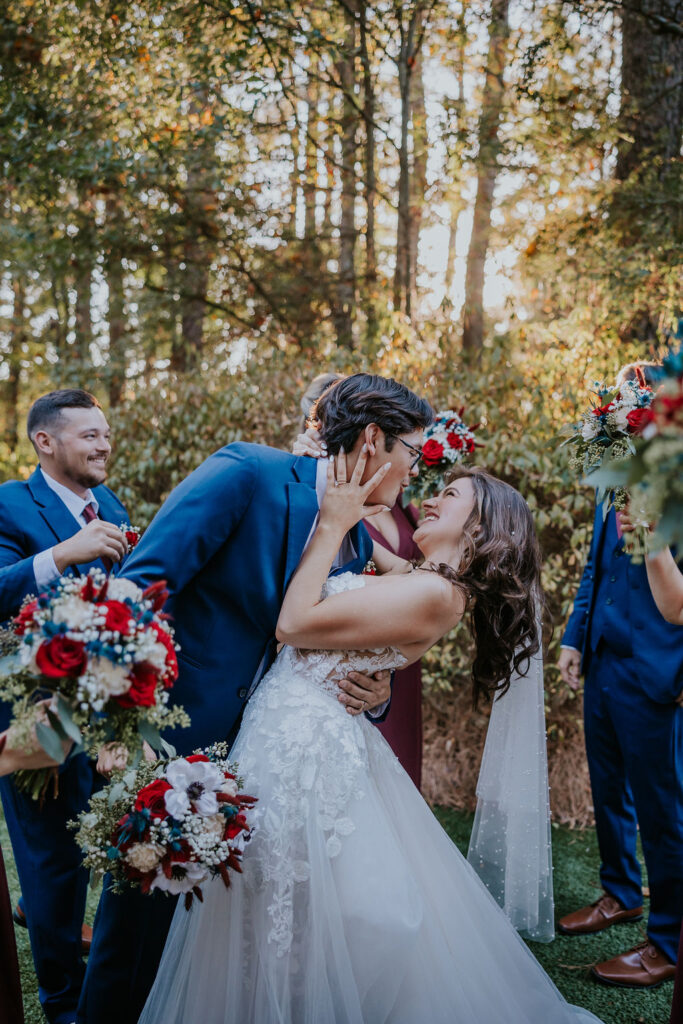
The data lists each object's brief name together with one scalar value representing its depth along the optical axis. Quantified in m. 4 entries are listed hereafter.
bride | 2.18
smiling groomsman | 2.95
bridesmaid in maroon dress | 3.61
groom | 2.33
